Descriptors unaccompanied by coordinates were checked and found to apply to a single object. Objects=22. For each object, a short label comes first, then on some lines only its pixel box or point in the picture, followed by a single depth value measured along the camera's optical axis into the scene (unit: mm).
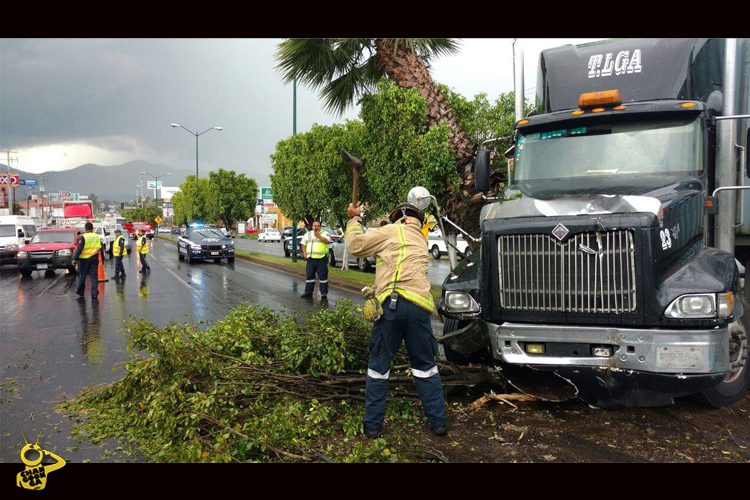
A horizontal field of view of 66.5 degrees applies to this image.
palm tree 11055
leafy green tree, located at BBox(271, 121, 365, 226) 20656
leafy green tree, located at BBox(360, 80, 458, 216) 10867
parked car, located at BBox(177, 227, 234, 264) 24312
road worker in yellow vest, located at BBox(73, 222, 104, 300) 12867
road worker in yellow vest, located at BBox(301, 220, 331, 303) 12922
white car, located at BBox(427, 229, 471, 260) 28650
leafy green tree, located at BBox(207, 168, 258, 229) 49062
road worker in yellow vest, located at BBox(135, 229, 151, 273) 18734
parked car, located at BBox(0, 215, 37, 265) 23062
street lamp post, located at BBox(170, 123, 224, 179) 46406
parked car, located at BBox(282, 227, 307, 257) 29136
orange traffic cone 16250
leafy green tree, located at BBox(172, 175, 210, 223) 54819
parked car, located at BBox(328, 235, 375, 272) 21362
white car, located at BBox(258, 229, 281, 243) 57188
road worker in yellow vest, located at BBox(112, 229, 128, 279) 16797
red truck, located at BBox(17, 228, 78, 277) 19031
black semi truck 4133
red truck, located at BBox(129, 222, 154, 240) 51369
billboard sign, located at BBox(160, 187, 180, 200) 161750
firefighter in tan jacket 4359
